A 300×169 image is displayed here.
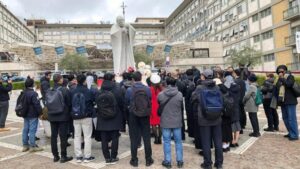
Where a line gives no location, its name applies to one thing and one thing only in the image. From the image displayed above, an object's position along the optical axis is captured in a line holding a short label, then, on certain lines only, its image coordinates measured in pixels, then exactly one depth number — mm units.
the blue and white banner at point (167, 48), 51616
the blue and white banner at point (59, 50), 49188
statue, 13438
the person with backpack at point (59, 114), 6051
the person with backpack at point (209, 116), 5266
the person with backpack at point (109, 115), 5723
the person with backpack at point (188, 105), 7250
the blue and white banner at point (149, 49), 51188
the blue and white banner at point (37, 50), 48200
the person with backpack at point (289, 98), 7094
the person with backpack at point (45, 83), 8436
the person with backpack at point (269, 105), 8203
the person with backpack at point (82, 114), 5844
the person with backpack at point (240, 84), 7322
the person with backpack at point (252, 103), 7535
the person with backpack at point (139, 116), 5600
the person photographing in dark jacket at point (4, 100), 9461
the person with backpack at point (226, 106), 5934
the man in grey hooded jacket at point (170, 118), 5570
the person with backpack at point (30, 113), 6820
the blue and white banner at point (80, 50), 50806
